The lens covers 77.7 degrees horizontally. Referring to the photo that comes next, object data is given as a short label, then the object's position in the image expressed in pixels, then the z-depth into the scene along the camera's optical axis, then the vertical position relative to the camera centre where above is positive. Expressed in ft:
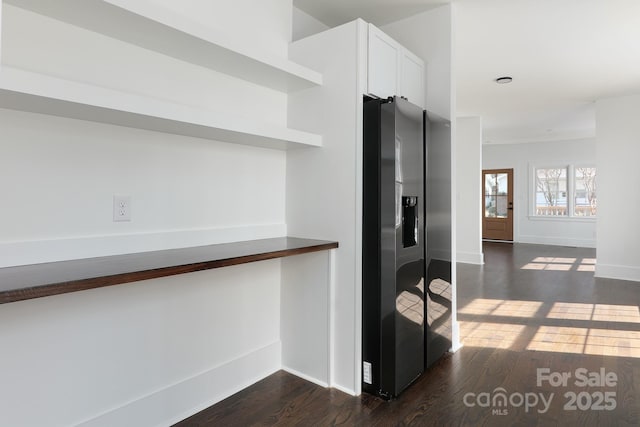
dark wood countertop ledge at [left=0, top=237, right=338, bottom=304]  3.77 -0.69
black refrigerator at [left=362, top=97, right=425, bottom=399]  7.12 -0.72
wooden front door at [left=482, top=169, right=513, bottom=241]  32.76 +0.42
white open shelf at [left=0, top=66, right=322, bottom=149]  4.10 +1.22
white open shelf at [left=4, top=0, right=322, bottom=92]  4.76 +2.41
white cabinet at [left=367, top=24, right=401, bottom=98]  7.47 +2.86
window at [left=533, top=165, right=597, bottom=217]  29.50 +1.37
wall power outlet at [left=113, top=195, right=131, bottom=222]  5.65 +0.01
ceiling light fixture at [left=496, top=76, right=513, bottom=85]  15.07 +4.97
